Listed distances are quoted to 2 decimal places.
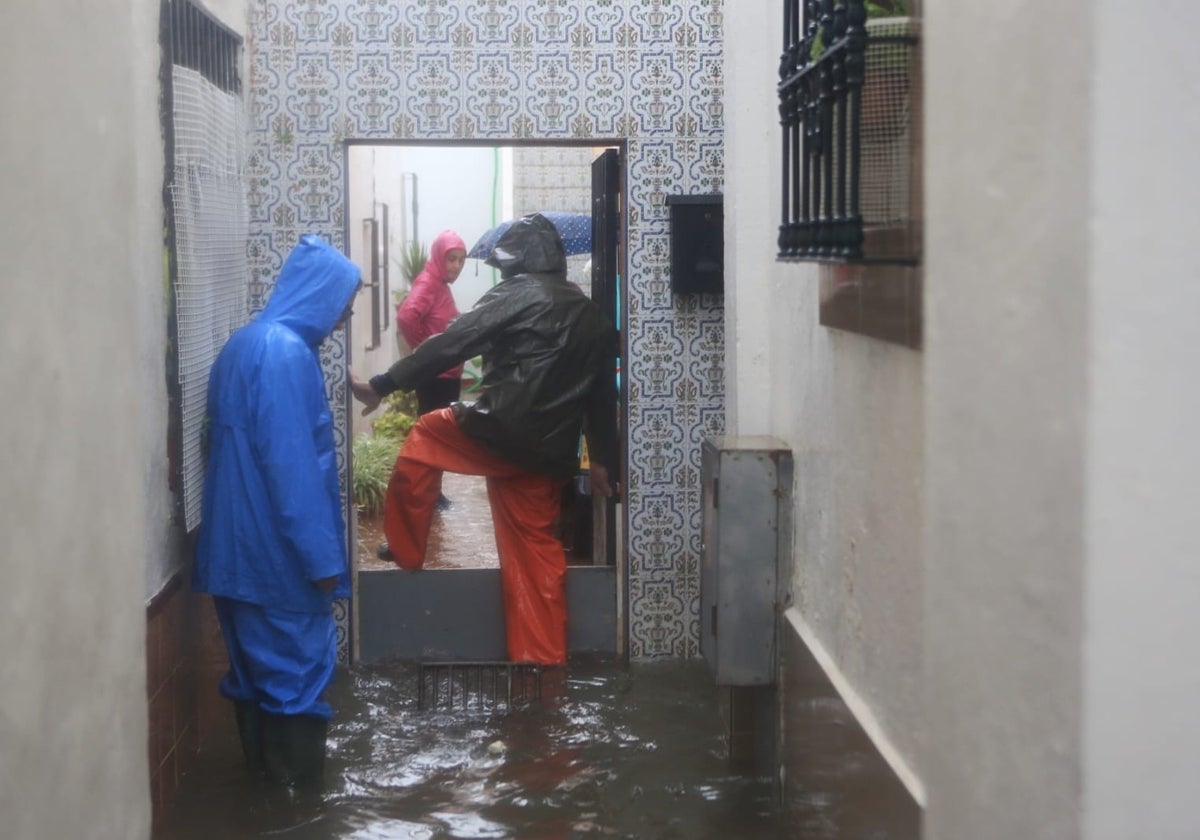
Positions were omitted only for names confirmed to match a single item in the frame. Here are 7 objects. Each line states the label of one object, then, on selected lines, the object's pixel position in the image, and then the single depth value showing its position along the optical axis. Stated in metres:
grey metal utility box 5.01
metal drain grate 6.83
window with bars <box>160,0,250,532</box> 5.49
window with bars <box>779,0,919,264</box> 3.34
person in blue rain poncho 5.36
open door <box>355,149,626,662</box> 7.43
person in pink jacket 10.94
